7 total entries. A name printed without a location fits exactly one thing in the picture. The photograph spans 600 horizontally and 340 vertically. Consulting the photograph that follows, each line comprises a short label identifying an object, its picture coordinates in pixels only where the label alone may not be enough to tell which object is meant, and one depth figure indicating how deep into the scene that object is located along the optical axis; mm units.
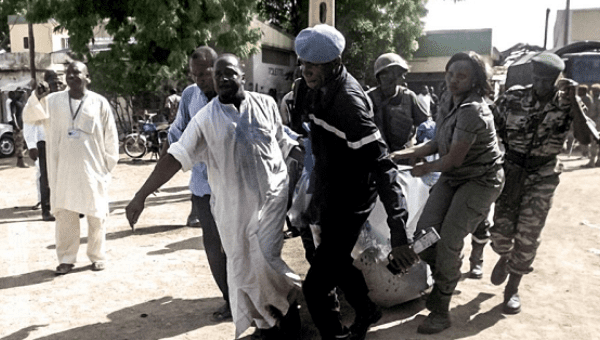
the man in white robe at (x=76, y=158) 5418
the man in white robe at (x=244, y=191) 3461
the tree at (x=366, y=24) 25516
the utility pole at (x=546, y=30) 39094
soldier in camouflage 4301
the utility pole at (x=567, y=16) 33694
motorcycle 15703
